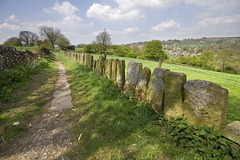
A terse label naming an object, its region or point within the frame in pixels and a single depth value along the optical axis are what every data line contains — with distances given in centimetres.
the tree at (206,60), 3683
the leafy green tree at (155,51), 5329
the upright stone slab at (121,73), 447
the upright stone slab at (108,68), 530
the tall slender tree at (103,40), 4621
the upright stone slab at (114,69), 483
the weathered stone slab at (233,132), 162
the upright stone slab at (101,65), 634
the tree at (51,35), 4943
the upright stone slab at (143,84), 332
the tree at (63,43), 5688
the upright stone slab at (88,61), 844
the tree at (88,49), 5677
